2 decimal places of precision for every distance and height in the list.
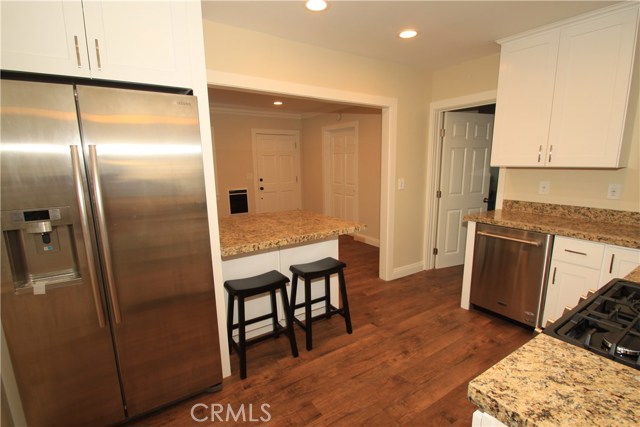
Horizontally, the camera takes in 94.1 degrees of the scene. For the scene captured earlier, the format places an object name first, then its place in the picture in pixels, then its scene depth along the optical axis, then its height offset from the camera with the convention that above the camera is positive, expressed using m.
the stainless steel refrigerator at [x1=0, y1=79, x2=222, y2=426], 1.32 -0.40
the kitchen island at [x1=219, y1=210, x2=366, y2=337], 2.16 -0.56
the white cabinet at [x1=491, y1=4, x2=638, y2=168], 2.10 +0.54
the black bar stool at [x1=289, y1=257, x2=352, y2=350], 2.29 -0.94
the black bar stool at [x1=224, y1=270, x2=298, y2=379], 2.05 -0.99
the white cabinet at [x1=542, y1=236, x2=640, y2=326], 1.99 -0.74
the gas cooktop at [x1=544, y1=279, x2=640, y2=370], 0.80 -0.49
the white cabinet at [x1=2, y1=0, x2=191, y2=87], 1.30 +0.61
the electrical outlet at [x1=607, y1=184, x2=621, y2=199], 2.41 -0.24
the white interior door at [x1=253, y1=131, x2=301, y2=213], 6.06 -0.09
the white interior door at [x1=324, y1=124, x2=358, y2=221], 5.49 -0.12
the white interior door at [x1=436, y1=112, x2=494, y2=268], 3.79 -0.18
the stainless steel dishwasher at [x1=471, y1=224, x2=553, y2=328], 2.39 -0.92
